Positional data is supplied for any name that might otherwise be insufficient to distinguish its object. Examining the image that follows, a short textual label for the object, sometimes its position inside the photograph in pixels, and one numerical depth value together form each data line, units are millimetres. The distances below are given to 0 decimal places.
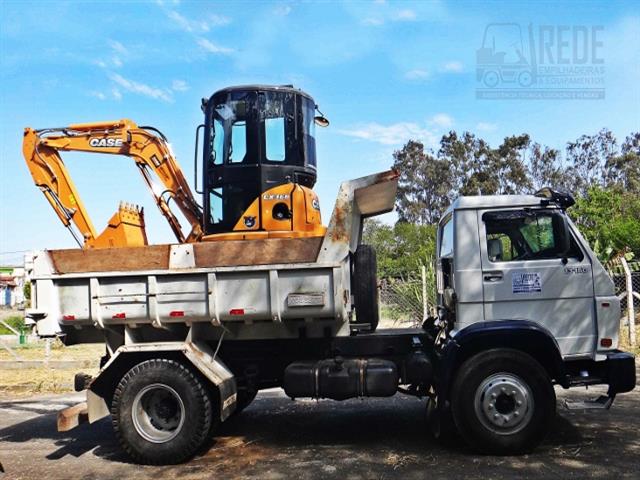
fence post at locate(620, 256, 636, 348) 11750
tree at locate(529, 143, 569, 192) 40219
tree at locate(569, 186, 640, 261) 16438
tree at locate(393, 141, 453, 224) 42688
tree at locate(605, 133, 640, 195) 38031
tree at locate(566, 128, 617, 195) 41062
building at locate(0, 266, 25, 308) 50609
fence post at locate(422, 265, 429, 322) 13633
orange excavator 6711
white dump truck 5613
